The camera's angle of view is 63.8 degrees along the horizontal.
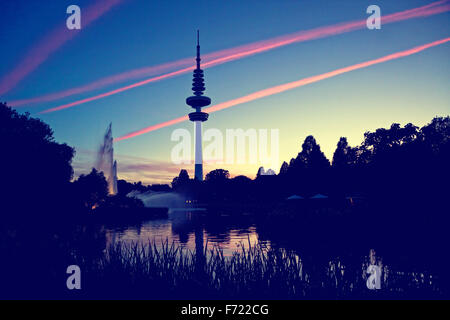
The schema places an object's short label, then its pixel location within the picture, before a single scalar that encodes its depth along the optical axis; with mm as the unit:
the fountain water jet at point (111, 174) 60788
